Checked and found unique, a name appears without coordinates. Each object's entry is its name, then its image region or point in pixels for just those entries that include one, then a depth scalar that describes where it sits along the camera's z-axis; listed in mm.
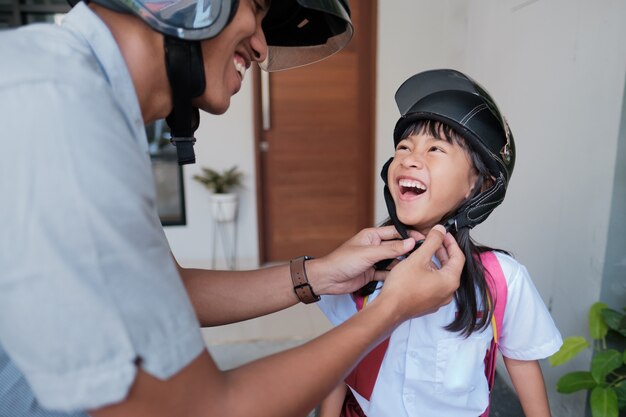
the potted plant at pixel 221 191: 3982
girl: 1179
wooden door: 4113
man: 527
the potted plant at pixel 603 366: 1479
